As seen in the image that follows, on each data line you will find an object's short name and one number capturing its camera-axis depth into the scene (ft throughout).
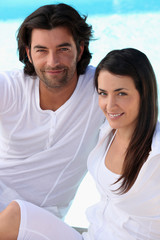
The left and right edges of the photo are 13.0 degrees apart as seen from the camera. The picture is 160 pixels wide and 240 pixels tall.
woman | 6.27
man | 7.24
